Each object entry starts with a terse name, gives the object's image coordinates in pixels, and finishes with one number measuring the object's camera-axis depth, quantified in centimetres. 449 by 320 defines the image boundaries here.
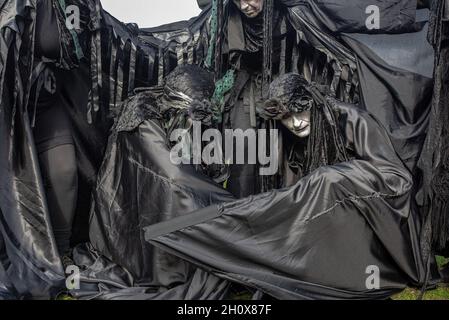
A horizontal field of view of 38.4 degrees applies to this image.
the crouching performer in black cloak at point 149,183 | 384
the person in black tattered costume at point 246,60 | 479
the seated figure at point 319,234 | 352
